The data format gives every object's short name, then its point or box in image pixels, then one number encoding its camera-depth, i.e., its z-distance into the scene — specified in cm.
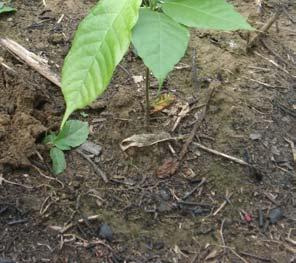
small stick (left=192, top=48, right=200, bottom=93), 98
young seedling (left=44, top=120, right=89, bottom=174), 86
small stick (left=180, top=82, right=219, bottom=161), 89
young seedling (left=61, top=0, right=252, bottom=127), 67
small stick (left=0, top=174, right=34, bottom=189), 83
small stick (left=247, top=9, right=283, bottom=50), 106
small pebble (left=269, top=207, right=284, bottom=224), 84
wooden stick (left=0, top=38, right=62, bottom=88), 95
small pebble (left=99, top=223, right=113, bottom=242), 80
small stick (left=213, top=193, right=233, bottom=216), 84
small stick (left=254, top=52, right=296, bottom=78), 104
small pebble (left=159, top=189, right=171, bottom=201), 85
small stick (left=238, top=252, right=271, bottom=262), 80
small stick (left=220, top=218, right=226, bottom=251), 81
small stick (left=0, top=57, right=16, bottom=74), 93
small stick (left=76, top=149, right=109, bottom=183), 85
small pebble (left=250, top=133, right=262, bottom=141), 92
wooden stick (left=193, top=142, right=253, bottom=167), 89
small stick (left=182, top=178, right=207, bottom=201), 85
